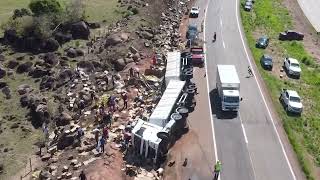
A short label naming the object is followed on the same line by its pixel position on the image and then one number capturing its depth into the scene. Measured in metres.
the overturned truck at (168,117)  39.91
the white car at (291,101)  49.25
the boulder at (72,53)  60.34
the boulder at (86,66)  56.34
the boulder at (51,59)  58.69
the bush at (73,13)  67.12
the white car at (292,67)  58.91
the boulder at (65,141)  42.31
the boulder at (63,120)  46.31
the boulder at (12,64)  58.69
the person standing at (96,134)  41.24
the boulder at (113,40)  61.66
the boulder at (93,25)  68.73
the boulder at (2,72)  56.34
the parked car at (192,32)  68.12
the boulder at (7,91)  52.27
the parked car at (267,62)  60.59
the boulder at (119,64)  56.70
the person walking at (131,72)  53.61
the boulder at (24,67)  57.50
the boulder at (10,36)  63.78
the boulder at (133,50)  59.94
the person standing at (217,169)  37.59
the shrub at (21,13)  66.69
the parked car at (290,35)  72.12
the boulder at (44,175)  37.91
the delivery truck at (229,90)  47.76
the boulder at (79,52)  60.69
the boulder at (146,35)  65.00
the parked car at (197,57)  60.00
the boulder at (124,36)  62.75
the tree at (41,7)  66.44
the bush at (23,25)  63.47
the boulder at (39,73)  56.06
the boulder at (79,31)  65.25
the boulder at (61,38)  64.06
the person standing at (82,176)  35.62
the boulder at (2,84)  54.34
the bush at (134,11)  73.75
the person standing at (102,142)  39.59
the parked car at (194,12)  79.75
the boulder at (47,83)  53.59
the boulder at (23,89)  52.70
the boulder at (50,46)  62.09
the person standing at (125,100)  47.67
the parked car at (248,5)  85.75
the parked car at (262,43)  67.81
